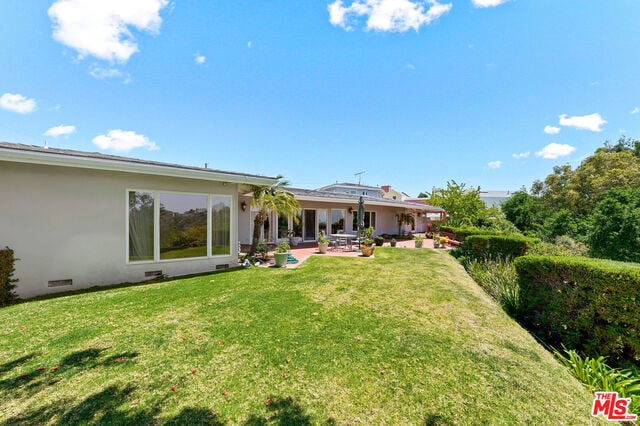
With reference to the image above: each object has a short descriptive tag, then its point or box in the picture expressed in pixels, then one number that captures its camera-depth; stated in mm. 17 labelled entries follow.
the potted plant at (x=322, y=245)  13797
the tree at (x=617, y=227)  12445
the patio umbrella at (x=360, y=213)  15414
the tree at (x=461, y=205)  25875
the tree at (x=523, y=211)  29741
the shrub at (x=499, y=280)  6680
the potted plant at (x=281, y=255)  10139
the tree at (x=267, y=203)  11297
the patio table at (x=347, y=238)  15661
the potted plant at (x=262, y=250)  11545
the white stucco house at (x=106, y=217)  6445
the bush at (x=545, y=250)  9258
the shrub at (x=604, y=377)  3592
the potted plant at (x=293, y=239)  17406
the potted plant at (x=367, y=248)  13141
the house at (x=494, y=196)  59394
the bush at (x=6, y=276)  5968
